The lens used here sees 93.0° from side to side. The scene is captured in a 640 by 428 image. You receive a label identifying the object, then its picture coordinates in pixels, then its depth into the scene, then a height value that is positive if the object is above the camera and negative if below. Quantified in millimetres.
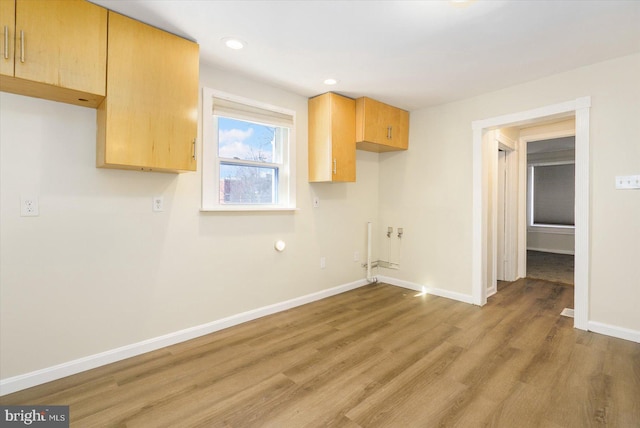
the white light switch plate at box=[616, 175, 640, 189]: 2557 +297
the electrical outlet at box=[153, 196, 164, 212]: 2463 +80
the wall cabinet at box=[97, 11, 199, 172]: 1994 +788
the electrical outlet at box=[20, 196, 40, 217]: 1927 +33
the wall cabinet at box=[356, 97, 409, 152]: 3596 +1102
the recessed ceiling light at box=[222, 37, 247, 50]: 2309 +1328
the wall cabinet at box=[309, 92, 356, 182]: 3389 +874
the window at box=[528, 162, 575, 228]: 7405 +536
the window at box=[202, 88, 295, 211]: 2771 +594
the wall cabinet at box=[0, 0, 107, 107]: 1642 +948
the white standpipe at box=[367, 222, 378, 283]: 4309 -598
